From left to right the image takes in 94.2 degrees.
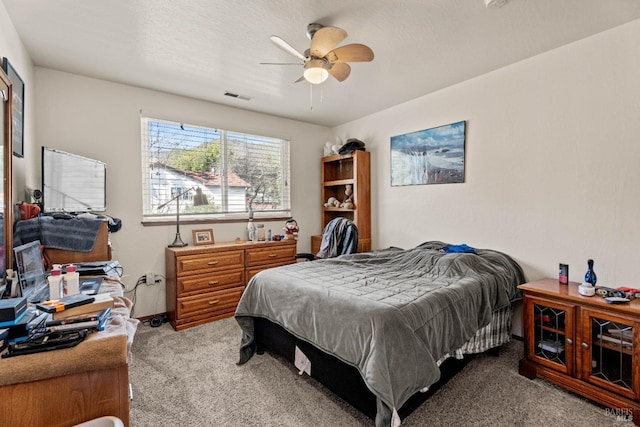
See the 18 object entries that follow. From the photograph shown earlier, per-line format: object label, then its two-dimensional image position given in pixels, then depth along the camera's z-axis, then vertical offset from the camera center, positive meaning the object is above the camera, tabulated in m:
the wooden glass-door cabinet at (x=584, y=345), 1.80 -0.91
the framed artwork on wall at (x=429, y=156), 3.27 +0.66
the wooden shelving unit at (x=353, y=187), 4.23 +0.38
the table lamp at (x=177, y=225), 3.43 -0.14
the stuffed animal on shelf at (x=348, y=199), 4.29 +0.19
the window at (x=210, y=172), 3.43 +0.53
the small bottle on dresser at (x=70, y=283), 1.54 -0.36
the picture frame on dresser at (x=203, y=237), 3.61 -0.29
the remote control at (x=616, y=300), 1.87 -0.58
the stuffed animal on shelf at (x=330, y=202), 4.60 +0.15
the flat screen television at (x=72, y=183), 2.23 +0.27
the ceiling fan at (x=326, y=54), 1.96 +1.14
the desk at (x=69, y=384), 0.98 -0.59
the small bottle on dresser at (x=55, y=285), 1.43 -0.34
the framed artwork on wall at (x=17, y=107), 1.92 +0.76
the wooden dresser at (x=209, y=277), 3.16 -0.72
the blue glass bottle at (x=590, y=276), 2.11 -0.47
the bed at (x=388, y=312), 1.59 -0.67
